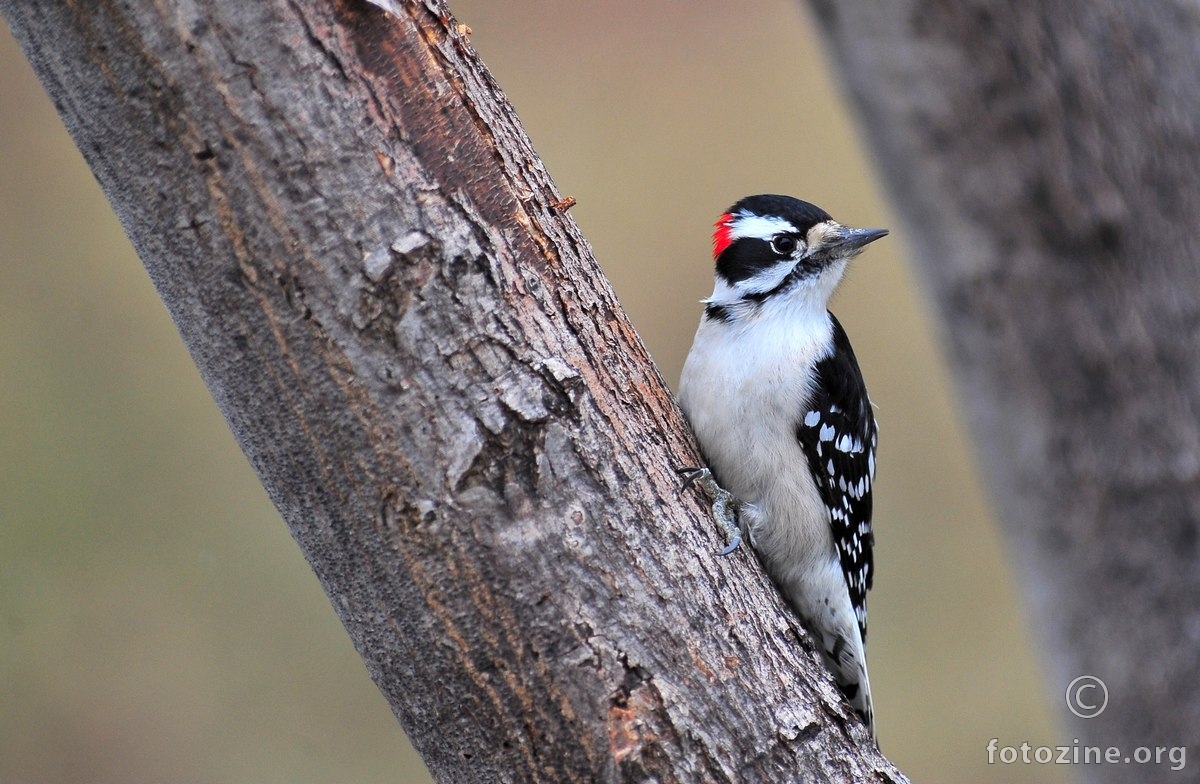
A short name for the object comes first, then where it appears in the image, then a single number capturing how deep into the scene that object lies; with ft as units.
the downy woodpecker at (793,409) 18.81
